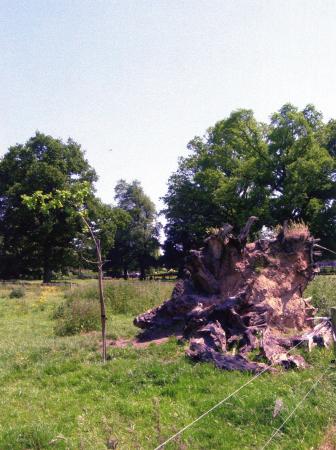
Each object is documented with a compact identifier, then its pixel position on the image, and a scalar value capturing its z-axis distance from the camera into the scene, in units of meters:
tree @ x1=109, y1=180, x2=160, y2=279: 62.84
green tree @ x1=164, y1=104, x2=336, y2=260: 39.56
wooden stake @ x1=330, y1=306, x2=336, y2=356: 5.67
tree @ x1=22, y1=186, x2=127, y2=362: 9.93
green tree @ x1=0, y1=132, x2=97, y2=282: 44.31
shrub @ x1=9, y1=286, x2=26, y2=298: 27.97
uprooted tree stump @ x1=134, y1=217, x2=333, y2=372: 9.70
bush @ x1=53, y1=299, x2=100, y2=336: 14.43
